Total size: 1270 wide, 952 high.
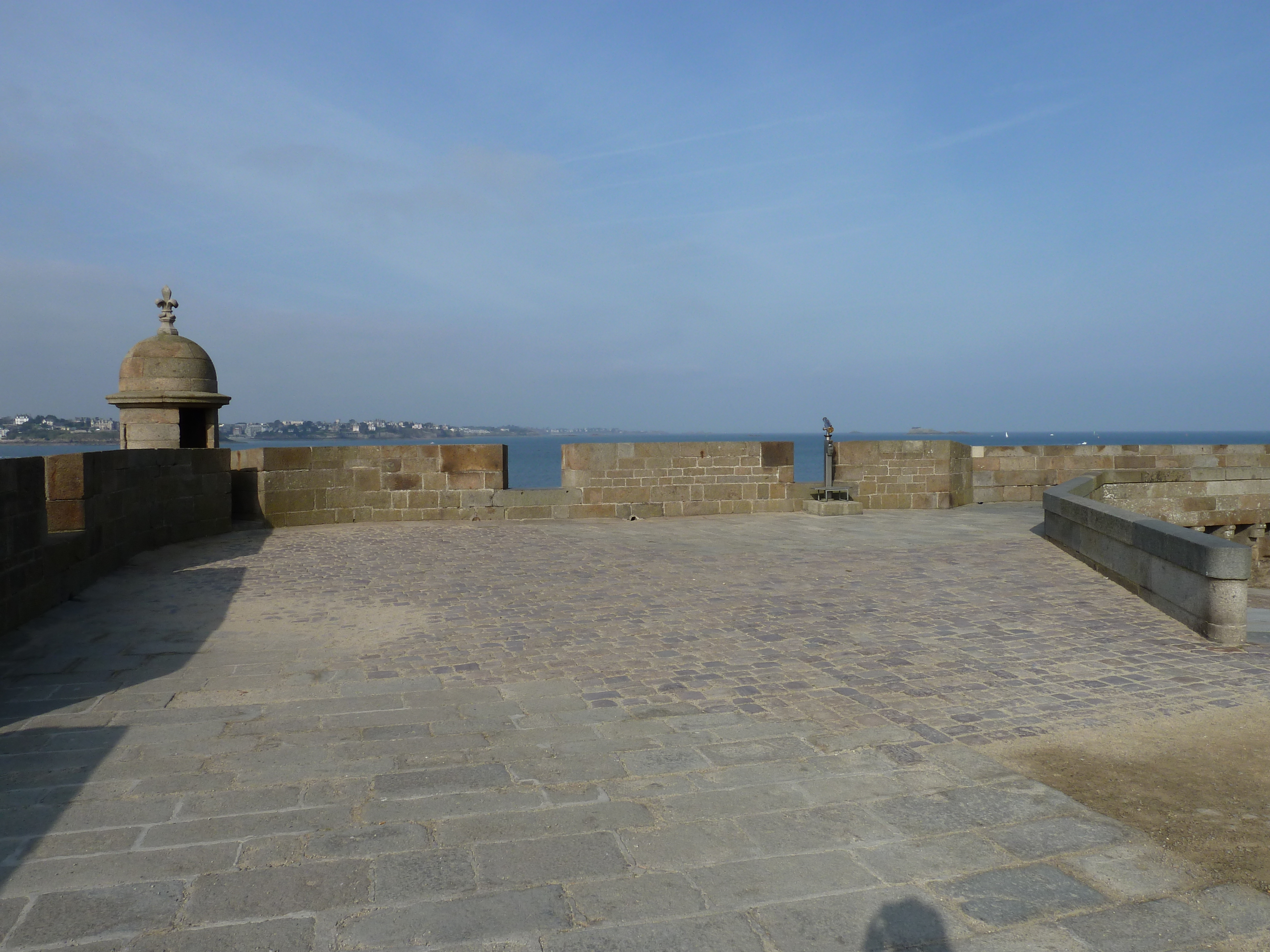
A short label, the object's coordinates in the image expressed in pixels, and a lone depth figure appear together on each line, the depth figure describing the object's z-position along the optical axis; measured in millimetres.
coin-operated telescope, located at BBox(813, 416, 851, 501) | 15148
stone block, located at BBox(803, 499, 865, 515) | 14820
